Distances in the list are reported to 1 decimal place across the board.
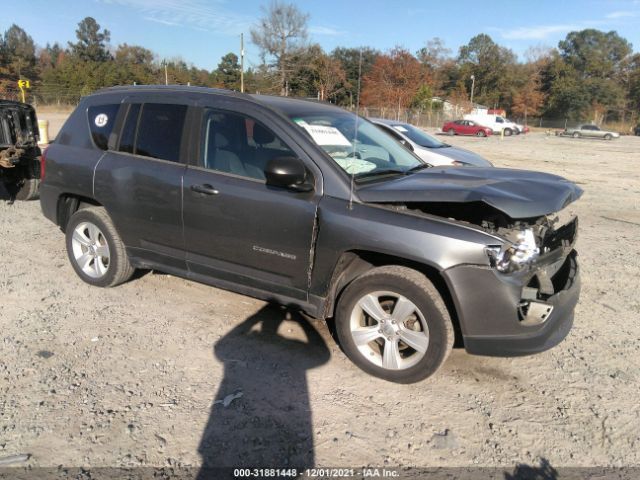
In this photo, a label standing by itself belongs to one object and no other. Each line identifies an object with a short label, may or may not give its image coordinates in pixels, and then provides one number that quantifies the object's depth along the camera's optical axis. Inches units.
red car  1704.0
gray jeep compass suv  125.6
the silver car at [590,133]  1847.9
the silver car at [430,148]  377.7
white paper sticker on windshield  152.4
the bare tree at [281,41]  1663.4
